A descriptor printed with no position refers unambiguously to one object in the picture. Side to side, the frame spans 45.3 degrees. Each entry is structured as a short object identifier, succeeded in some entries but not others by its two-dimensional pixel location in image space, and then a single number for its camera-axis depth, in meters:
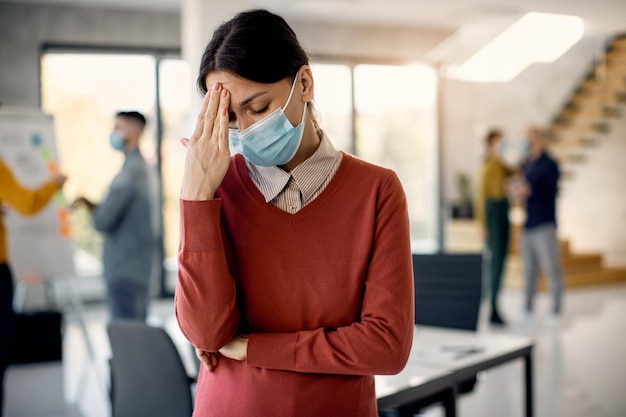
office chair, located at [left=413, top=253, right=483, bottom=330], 3.15
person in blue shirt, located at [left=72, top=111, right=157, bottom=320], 4.26
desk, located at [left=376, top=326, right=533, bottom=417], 2.16
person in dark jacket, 6.26
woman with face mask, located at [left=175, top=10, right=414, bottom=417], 1.31
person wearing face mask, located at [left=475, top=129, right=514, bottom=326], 6.43
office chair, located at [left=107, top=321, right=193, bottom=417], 1.92
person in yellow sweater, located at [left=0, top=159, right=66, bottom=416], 3.09
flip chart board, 5.27
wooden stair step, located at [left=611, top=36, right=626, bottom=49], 10.63
